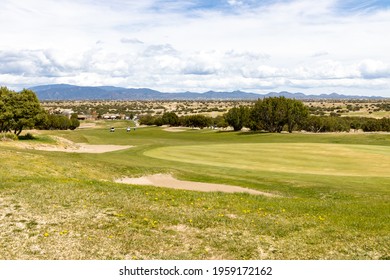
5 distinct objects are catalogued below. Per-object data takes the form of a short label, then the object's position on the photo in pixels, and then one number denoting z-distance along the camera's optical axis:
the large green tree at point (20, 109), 66.88
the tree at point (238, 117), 118.16
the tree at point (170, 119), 150.62
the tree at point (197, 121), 146.12
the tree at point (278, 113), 104.12
